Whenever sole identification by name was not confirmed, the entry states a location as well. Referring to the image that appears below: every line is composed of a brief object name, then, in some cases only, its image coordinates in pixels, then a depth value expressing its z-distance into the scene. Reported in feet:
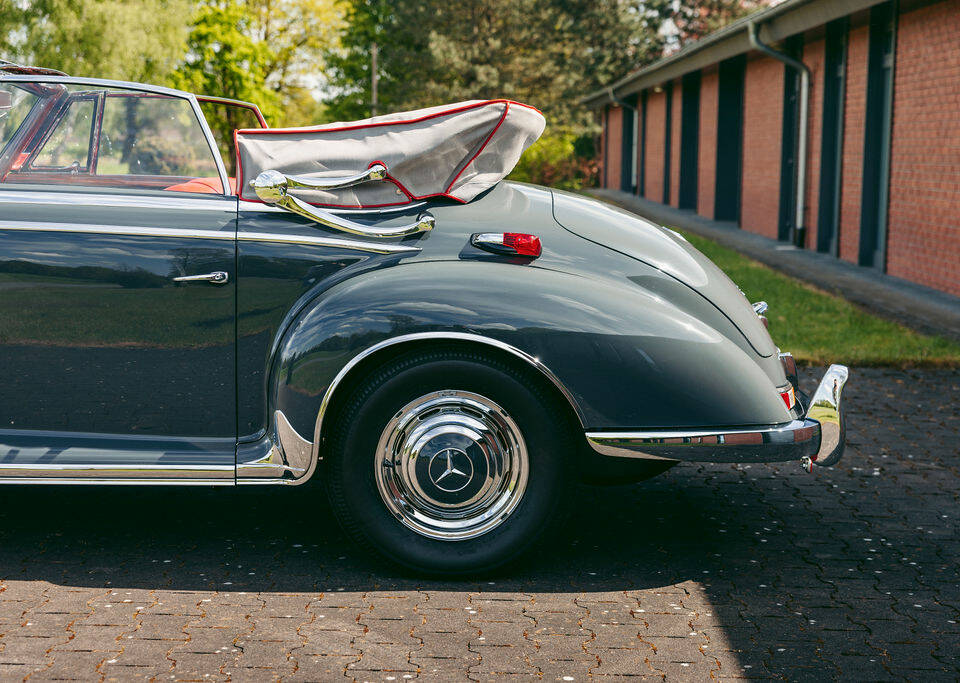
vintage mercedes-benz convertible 12.66
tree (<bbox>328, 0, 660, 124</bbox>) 156.87
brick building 39.14
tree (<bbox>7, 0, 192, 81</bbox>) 111.86
